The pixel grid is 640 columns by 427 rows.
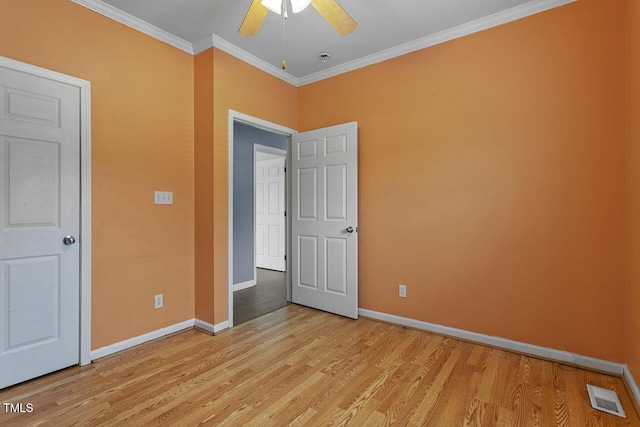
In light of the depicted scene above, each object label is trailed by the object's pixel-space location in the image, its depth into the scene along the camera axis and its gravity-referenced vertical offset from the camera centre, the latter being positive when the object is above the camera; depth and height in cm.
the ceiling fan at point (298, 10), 181 +121
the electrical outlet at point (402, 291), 305 -74
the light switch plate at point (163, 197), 276 +16
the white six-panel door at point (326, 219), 326 -4
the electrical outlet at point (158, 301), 277 -76
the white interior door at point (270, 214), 574 +3
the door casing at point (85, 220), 230 -3
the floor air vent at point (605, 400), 179 -110
